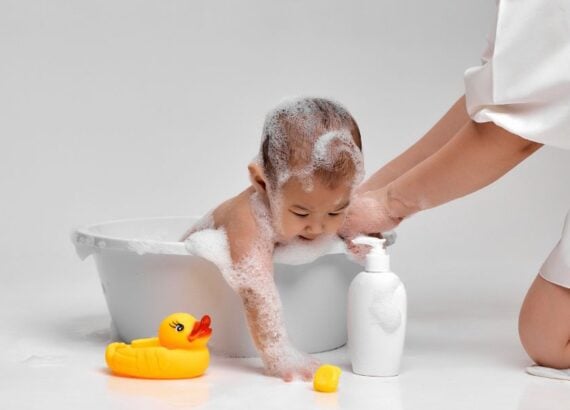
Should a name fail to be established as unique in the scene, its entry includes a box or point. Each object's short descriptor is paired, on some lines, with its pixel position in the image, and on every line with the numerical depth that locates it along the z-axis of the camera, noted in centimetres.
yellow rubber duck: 240
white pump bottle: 241
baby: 239
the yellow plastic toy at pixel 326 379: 233
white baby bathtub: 251
